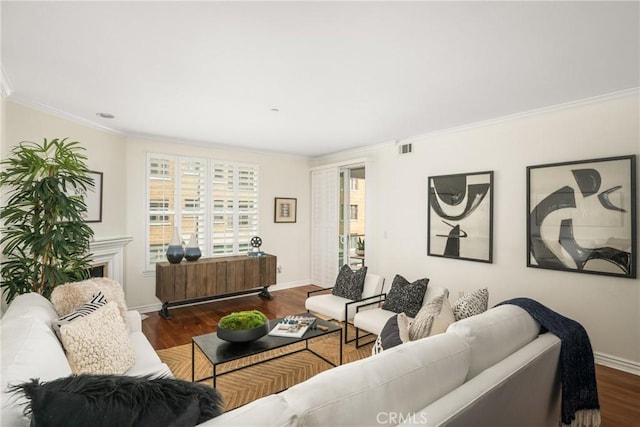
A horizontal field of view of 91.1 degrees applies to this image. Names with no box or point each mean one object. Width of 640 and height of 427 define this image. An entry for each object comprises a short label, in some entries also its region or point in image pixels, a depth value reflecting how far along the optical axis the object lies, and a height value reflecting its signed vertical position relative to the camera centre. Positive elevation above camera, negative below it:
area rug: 2.53 -1.40
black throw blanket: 1.71 -0.84
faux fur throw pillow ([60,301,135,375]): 1.69 -0.74
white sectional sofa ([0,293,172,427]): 0.94 -0.57
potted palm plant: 2.49 -0.10
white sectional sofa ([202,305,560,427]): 0.94 -0.62
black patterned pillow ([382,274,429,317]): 3.04 -0.82
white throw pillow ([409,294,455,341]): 1.77 -0.62
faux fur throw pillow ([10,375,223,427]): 0.81 -0.51
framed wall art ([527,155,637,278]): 2.76 +0.00
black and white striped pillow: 1.77 -0.62
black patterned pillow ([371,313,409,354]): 1.71 -0.66
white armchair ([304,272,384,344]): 3.37 -1.01
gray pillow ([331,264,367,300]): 3.71 -0.84
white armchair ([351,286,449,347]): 2.99 -1.02
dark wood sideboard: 4.25 -0.95
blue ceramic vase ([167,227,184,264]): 4.35 -0.50
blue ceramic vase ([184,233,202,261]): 4.57 -0.54
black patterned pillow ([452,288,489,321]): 2.15 -0.63
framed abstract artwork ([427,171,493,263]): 3.67 -0.01
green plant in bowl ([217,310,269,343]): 2.29 -0.84
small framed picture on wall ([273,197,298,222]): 5.79 +0.10
